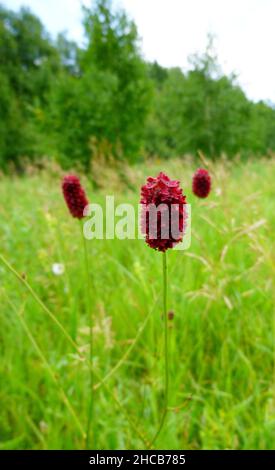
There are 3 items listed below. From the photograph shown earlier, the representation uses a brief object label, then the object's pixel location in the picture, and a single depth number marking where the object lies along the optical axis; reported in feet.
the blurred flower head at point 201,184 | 0.79
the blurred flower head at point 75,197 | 0.76
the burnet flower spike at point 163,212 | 0.51
